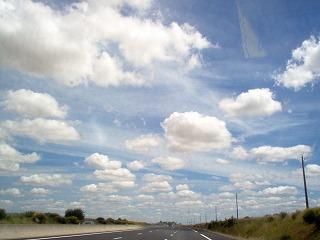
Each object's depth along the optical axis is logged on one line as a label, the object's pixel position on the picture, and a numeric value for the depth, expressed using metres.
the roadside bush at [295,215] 42.58
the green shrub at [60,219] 86.61
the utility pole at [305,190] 52.09
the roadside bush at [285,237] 32.76
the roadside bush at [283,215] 49.66
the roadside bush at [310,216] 34.50
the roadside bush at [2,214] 47.29
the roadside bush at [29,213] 64.68
